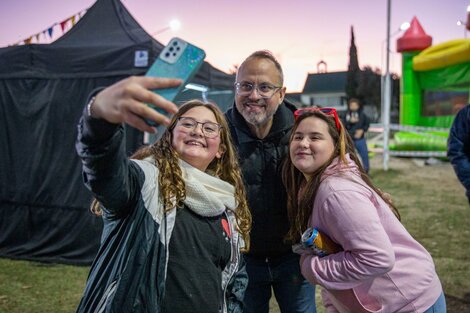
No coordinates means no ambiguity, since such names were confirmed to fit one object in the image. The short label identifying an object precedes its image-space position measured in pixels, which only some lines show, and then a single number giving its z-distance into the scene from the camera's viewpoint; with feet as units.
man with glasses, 7.76
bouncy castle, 46.70
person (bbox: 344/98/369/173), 31.91
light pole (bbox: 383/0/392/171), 41.88
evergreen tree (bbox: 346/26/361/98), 170.50
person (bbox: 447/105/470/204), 10.88
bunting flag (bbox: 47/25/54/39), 22.90
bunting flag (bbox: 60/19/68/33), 23.05
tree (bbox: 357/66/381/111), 176.31
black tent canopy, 16.11
